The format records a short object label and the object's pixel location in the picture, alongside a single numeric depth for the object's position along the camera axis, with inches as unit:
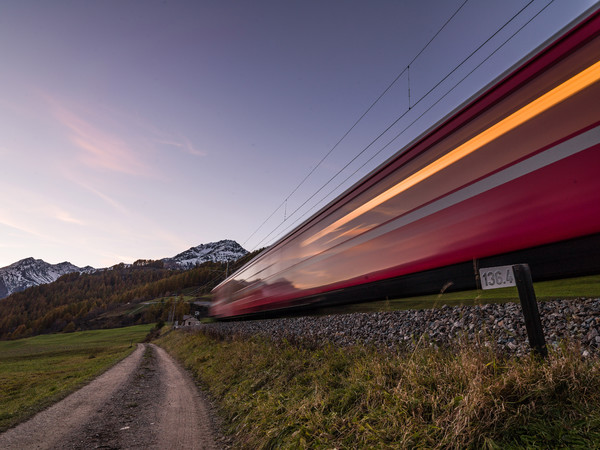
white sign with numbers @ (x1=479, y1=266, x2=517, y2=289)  137.1
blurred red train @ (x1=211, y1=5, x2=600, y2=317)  115.4
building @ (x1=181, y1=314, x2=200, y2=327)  2855.6
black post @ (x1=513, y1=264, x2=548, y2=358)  130.8
